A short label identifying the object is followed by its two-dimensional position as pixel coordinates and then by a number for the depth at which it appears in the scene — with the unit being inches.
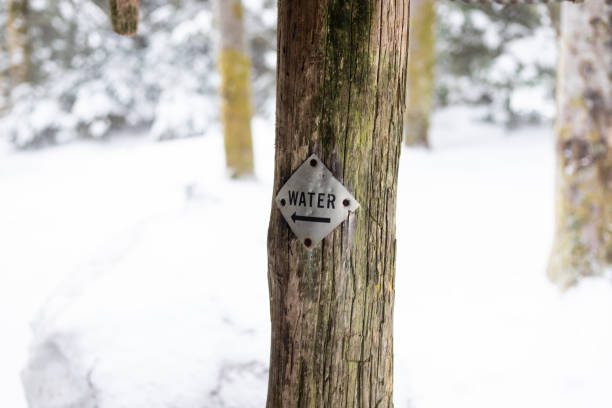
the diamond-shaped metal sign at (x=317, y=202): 68.2
